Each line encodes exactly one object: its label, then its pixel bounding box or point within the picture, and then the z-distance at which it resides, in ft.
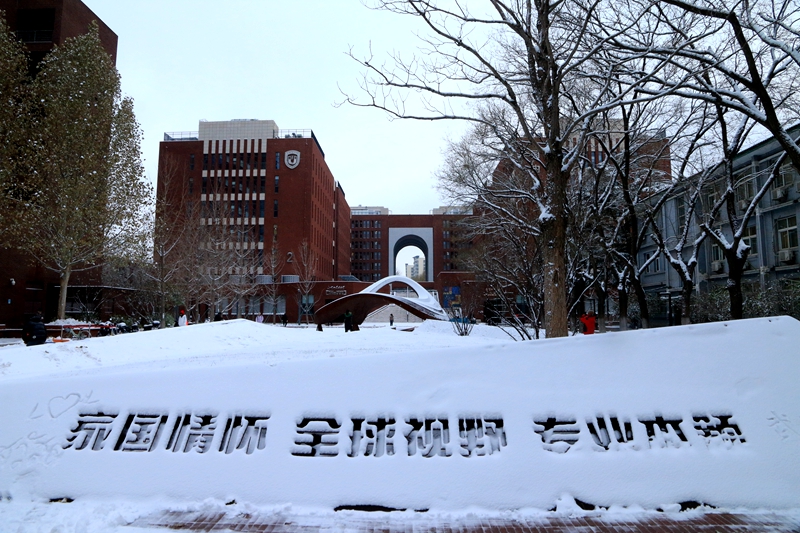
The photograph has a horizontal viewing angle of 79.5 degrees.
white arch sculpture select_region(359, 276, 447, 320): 108.37
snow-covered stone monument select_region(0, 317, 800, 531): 13.65
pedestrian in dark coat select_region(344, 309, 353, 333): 81.61
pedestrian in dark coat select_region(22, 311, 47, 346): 45.50
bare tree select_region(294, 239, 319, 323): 158.40
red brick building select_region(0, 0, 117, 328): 85.97
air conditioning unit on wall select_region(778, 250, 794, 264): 78.69
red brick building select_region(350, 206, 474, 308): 306.62
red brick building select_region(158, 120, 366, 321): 178.81
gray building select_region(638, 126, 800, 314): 79.77
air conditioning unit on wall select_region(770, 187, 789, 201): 80.23
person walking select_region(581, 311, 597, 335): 51.85
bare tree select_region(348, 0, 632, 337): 25.89
